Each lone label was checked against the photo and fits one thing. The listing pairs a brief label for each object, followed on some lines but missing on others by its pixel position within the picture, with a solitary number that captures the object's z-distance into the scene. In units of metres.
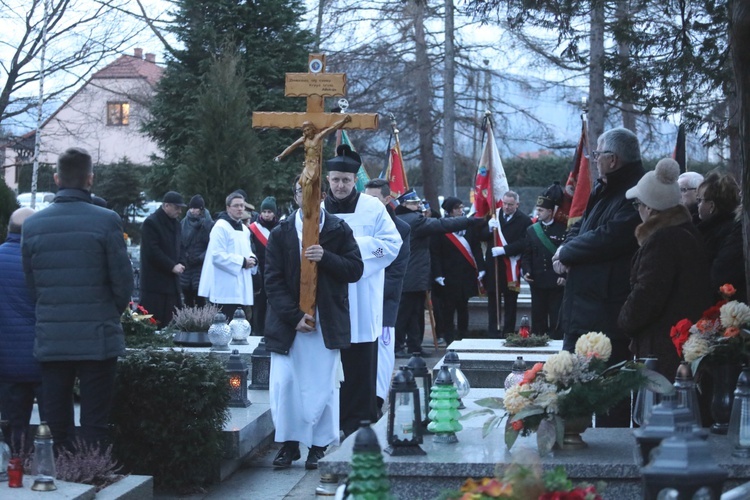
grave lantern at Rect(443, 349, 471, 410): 7.09
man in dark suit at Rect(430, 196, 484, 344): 16.53
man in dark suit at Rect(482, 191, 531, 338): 16.20
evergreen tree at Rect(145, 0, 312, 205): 27.28
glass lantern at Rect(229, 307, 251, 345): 10.81
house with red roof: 27.98
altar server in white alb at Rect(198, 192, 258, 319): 13.93
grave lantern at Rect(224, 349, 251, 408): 8.83
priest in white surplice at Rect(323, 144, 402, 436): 8.21
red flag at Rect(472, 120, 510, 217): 16.84
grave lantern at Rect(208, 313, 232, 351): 10.13
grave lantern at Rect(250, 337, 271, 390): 9.92
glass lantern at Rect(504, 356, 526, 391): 7.59
